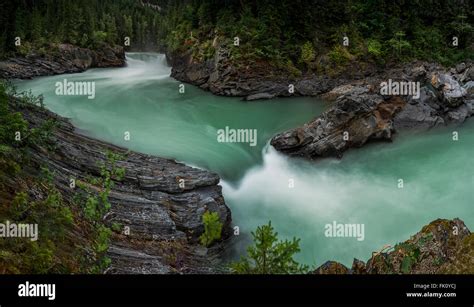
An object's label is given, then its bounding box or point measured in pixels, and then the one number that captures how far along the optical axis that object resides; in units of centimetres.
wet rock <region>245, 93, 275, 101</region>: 2495
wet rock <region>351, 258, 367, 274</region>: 678
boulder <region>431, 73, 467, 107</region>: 2080
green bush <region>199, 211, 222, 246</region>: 463
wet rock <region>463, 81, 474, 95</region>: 2342
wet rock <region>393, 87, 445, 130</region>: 1889
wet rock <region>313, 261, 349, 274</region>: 667
